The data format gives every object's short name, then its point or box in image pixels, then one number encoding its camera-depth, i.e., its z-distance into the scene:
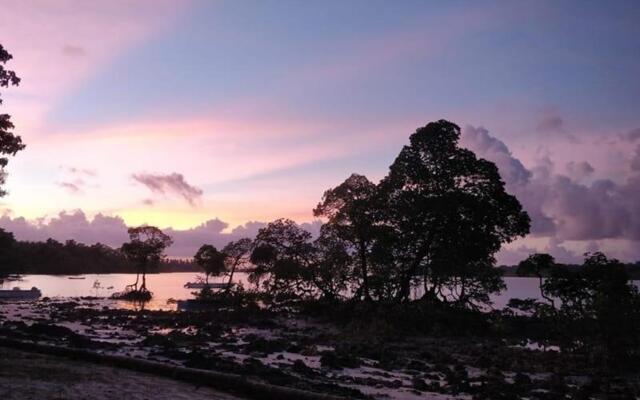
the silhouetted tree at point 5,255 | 74.30
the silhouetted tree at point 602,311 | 19.12
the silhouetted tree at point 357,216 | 34.44
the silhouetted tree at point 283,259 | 37.97
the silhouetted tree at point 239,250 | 52.28
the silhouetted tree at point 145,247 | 69.38
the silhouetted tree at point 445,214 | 31.48
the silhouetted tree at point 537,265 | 26.95
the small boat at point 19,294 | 57.84
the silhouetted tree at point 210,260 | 66.94
